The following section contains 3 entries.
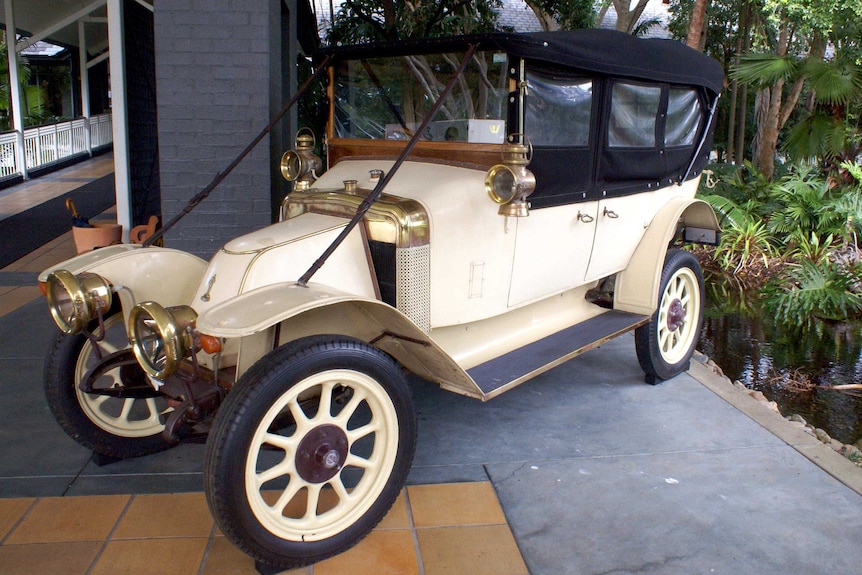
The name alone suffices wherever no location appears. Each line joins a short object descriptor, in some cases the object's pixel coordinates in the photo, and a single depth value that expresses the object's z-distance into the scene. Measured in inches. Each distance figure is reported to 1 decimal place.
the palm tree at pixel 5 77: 600.7
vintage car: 96.2
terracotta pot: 238.5
